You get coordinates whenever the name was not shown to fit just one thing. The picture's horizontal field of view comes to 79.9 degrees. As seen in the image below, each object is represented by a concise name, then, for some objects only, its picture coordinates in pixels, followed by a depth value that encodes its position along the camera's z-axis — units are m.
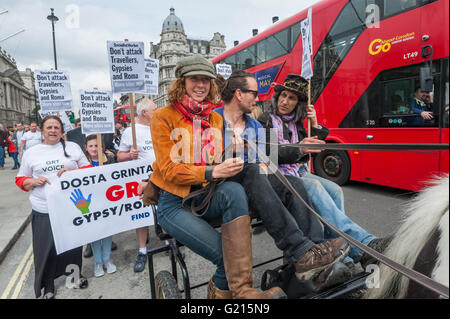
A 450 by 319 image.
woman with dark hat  1.96
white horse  0.98
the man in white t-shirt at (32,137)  8.57
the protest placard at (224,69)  7.91
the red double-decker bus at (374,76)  4.59
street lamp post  13.17
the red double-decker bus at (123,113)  28.46
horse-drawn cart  1.47
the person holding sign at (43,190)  2.65
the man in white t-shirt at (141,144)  3.50
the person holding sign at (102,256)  3.11
